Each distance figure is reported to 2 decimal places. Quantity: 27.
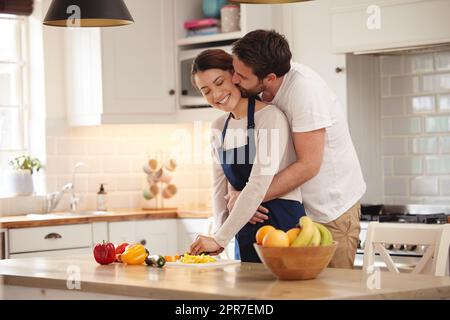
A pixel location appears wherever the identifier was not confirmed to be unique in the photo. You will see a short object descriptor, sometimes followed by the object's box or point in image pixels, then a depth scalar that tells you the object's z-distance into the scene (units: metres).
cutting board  4.05
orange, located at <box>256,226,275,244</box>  3.58
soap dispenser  7.56
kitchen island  3.22
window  7.61
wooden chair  4.15
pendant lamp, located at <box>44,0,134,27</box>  4.80
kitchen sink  6.92
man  4.29
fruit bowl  3.46
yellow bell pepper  4.23
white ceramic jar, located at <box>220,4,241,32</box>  7.38
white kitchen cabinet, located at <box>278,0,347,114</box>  6.69
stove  5.90
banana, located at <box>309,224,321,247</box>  3.51
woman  4.17
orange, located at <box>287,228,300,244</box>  3.53
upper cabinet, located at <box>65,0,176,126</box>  7.27
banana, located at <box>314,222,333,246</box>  3.55
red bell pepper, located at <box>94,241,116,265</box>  4.28
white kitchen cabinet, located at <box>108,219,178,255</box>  6.98
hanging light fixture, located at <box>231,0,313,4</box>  4.52
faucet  7.36
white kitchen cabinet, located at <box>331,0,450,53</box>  6.08
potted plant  7.30
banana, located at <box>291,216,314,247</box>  3.50
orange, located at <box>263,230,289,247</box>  3.49
